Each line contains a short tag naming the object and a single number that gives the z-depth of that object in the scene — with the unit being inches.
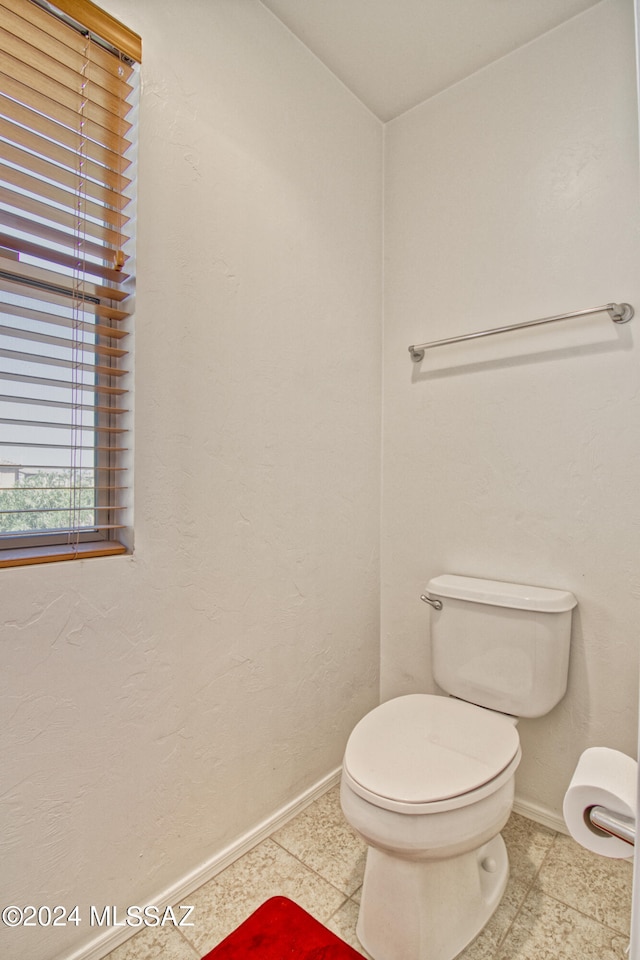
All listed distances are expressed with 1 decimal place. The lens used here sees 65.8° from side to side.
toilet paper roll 16.3
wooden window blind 38.5
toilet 39.0
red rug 41.9
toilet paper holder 15.8
